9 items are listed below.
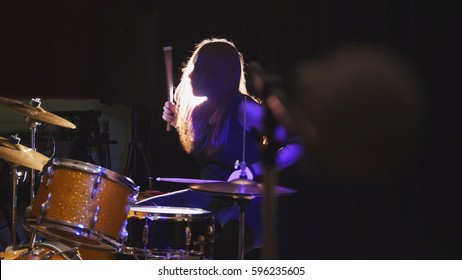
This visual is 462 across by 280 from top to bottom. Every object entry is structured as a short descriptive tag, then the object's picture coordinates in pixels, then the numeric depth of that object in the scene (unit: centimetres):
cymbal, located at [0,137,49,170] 328
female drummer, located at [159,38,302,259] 333
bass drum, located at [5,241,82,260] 299
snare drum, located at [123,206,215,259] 303
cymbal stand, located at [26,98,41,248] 352
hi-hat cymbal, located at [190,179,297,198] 259
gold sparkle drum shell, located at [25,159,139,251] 281
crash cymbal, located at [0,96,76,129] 342
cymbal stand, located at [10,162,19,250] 361
